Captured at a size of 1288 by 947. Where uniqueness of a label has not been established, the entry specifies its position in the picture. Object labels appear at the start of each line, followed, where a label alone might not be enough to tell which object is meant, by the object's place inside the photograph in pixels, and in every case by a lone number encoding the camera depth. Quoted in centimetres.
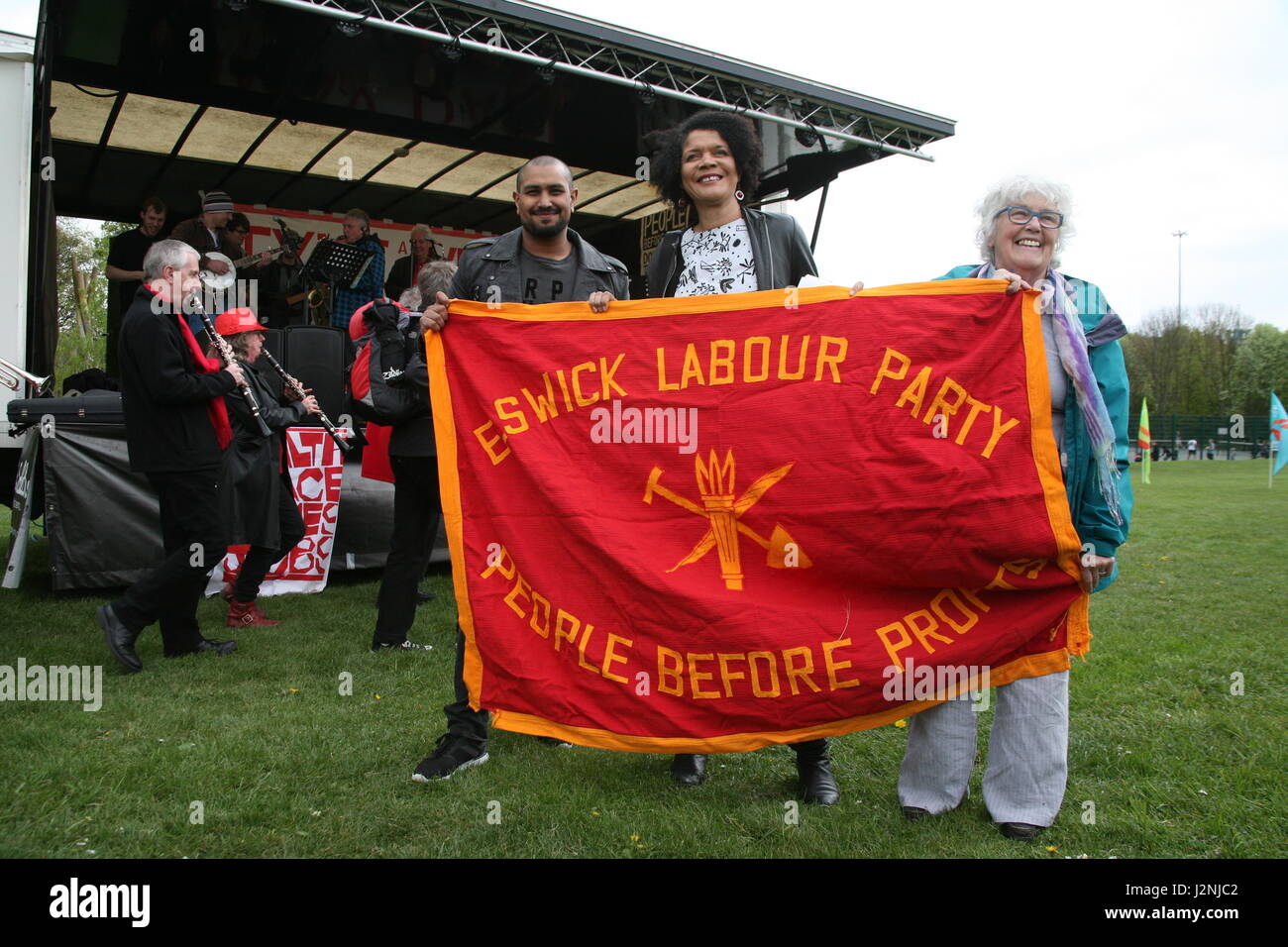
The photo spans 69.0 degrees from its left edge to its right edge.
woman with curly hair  324
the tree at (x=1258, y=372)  5566
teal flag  1761
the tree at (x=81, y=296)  2691
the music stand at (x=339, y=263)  980
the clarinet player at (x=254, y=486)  536
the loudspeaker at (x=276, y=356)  664
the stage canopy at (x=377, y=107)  720
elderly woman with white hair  280
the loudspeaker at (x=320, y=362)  789
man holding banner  330
